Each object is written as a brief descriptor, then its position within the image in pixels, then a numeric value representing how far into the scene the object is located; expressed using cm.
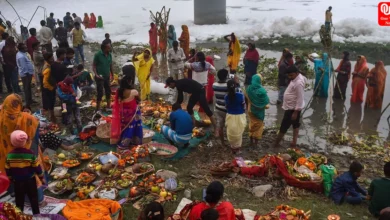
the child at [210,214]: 322
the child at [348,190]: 488
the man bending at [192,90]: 684
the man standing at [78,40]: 1255
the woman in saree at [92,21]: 2308
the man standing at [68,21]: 1768
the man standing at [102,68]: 775
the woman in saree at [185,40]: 1360
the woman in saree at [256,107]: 644
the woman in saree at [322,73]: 914
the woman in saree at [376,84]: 855
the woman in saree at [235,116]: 612
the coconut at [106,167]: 562
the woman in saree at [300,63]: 890
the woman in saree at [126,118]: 602
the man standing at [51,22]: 1650
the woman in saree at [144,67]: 870
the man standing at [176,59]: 994
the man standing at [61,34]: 1355
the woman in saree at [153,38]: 1503
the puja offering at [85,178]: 538
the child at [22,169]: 397
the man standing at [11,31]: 1140
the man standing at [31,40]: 1024
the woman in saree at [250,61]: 991
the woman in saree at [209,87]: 899
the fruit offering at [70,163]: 592
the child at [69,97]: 659
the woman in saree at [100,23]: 2295
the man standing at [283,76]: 865
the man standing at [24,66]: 800
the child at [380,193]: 436
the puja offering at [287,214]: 436
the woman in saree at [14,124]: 444
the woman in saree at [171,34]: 1405
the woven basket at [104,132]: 675
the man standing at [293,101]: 620
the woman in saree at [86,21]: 2303
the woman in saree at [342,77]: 905
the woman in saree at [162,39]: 1444
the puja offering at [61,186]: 513
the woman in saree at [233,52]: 1016
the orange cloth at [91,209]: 408
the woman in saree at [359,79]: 891
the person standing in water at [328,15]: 1458
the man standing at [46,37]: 1190
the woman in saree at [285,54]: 865
